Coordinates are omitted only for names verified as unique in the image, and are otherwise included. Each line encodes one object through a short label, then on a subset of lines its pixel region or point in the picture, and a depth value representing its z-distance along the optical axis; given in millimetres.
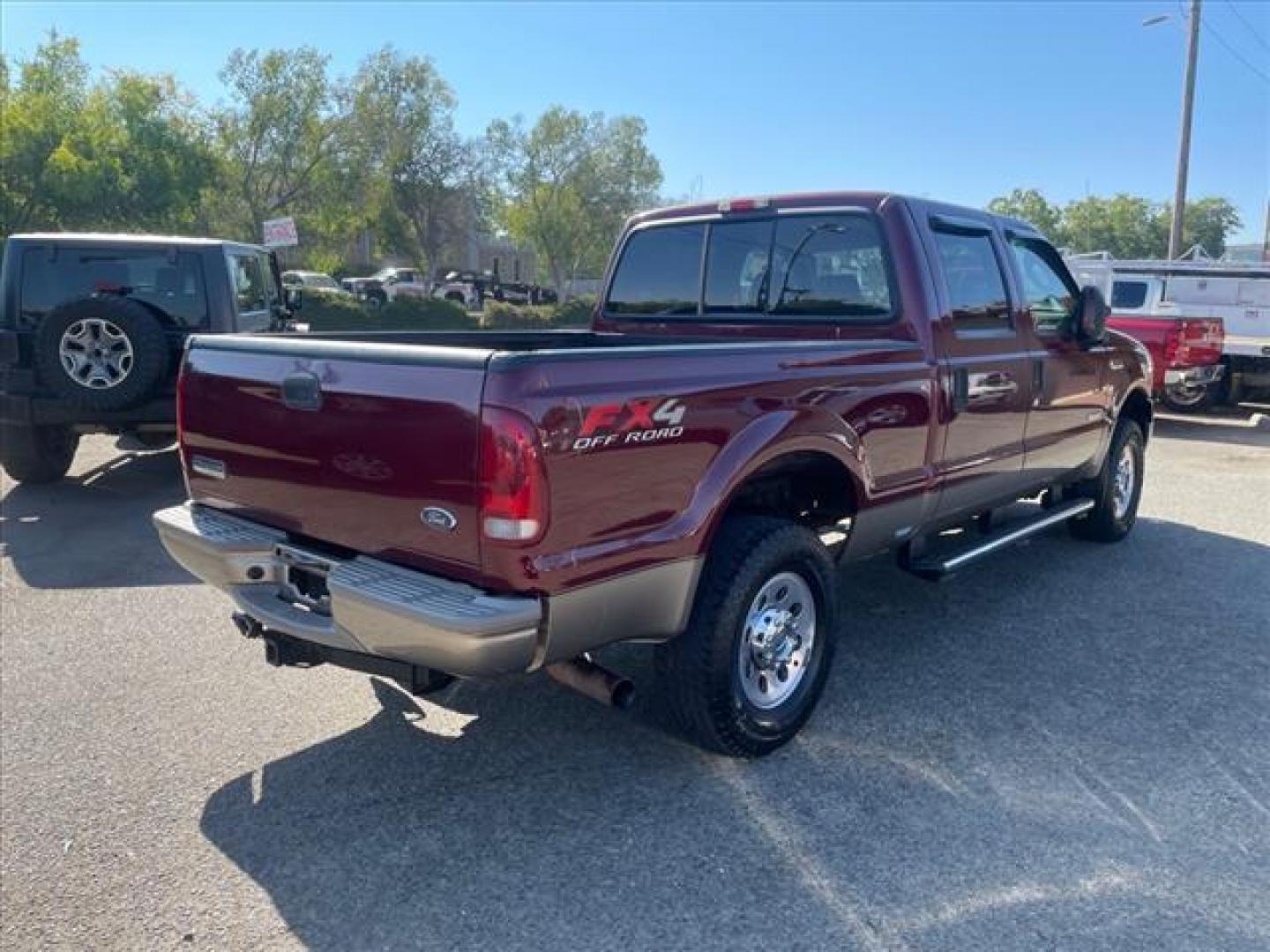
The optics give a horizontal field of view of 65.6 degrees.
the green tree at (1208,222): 84438
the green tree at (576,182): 44188
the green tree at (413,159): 35844
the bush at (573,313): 30377
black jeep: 6820
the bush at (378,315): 23125
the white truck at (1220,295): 14344
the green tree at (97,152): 24516
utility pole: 21094
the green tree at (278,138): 32938
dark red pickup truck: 2691
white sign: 17498
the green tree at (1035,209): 82500
